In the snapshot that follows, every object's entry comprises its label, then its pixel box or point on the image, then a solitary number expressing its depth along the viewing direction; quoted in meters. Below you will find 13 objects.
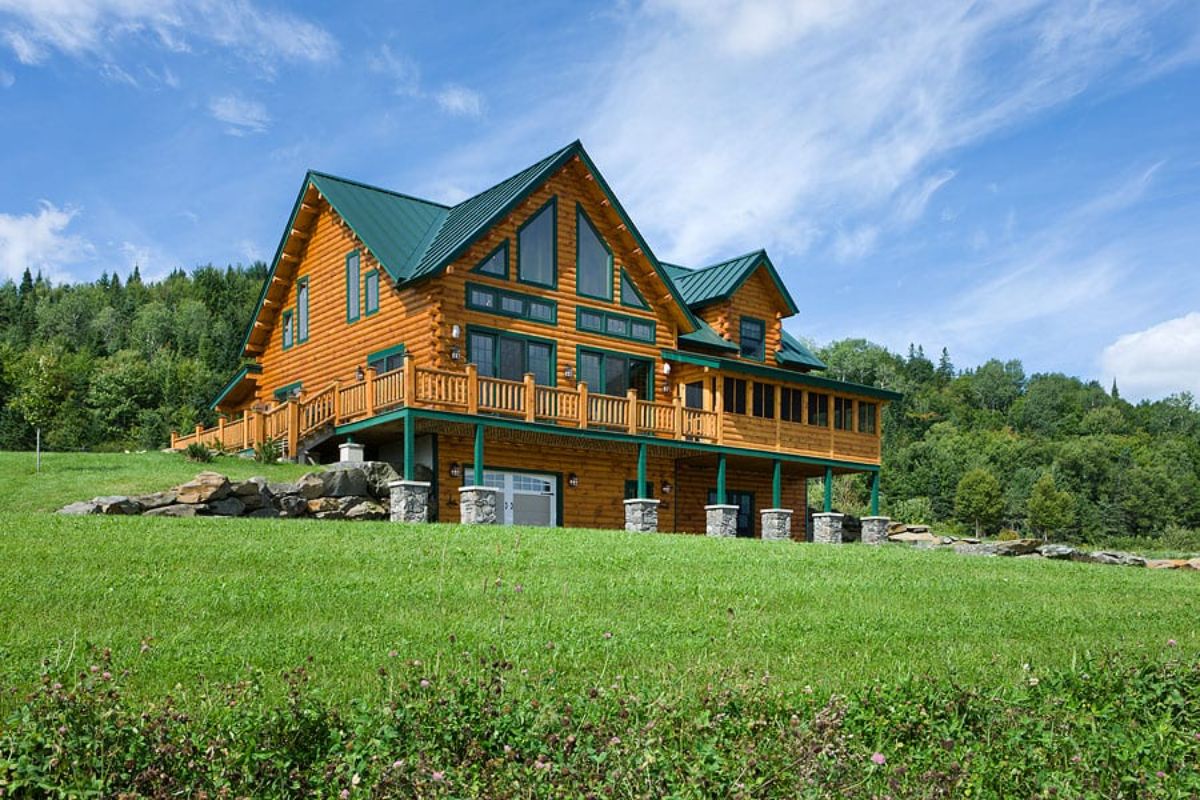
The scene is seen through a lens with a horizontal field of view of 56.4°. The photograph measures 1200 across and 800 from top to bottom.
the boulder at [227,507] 19.22
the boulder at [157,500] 18.68
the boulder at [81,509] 17.64
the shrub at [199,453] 23.73
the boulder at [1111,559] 28.52
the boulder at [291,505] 20.39
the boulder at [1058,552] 29.02
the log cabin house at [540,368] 23.95
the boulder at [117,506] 17.69
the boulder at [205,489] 19.07
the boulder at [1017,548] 28.33
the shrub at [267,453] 23.88
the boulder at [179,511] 18.66
